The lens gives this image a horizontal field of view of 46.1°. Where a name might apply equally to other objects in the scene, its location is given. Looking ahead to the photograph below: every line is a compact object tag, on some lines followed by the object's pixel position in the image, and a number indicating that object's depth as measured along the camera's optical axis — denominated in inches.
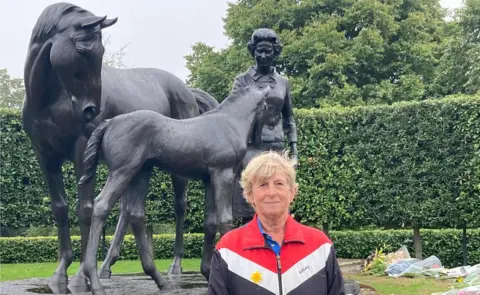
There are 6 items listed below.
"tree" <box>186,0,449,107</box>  880.3
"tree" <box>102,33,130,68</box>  1193.4
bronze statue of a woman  266.8
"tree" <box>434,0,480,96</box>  916.0
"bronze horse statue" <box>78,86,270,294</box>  208.5
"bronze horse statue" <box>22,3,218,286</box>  205.5
